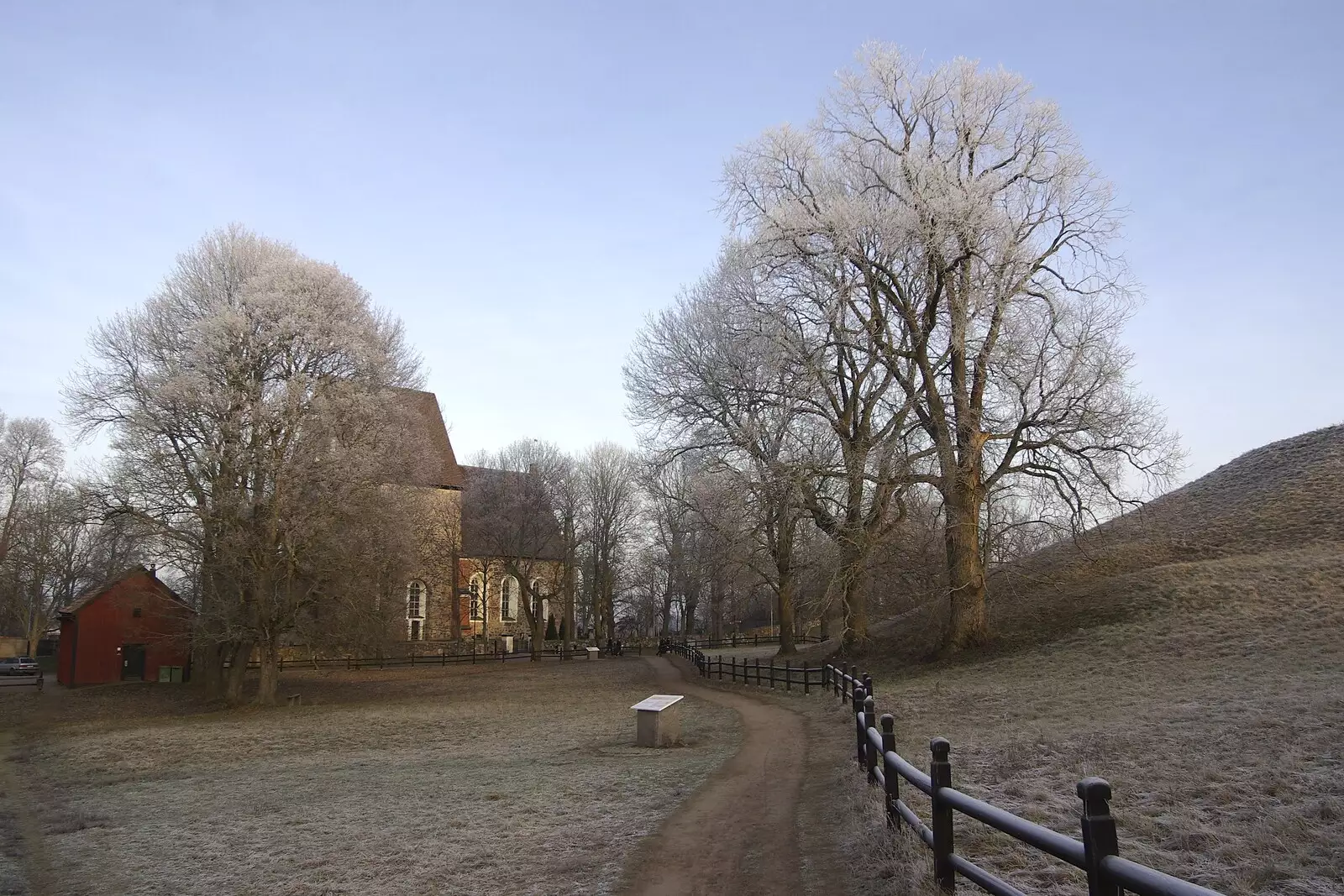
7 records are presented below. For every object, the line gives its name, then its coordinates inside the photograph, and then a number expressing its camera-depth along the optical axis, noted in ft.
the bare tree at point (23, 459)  159.07
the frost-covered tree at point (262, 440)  76.54
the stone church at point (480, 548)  161.89
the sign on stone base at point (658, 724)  46.85
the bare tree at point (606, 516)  200.54
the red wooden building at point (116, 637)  111.24
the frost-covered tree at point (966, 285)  67.00
